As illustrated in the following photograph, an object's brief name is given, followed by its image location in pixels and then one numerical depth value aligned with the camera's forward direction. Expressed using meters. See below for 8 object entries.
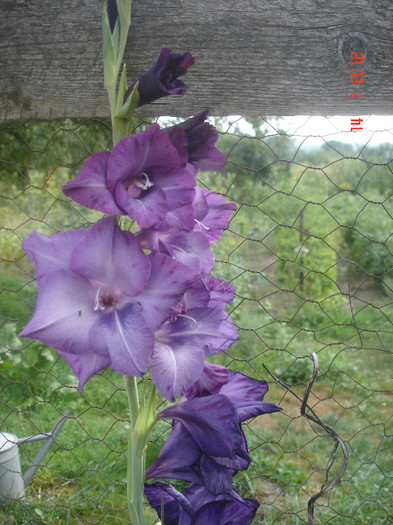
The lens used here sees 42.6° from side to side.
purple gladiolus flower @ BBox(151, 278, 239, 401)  0.67
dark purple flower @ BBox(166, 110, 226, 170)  0.69
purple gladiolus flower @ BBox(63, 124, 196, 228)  0.61
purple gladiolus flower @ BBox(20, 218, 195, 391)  0.59
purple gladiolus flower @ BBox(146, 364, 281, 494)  0.72
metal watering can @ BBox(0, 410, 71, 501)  1.59
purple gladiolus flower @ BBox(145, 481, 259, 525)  0.83
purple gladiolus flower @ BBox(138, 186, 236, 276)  0.66
